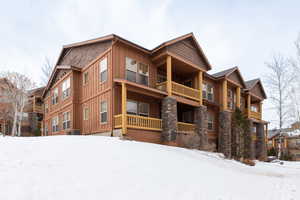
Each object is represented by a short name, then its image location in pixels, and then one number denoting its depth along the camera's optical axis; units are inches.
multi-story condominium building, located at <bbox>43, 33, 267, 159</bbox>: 503.2
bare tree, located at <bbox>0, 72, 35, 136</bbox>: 826.2
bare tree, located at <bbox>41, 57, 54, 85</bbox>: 1311.5
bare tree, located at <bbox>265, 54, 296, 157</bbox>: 872.9
